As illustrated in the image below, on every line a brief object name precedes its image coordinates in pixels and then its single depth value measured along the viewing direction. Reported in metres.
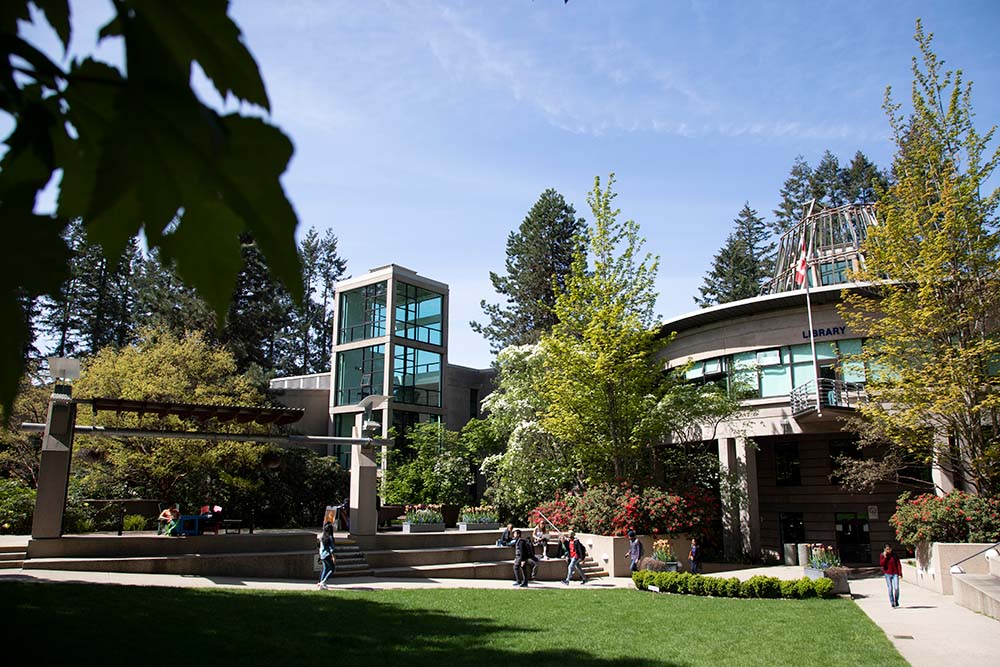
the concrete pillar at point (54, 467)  16.89
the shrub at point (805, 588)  18.70
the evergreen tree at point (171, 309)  45.53
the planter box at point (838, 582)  19.80
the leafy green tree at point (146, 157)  0.84
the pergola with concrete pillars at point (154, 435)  17.00
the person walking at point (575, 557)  22.00
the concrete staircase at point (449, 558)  21.31
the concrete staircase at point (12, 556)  16.28
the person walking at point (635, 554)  22.95
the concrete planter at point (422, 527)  27.00
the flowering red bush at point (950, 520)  21.28
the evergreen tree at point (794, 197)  70.62
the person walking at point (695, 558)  23.55
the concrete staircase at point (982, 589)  15.32
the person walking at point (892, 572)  17.22
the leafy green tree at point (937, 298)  23.02
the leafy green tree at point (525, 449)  30.88
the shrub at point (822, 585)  18.84
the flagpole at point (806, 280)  28.75
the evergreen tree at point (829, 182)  70.00
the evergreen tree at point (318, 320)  67.25
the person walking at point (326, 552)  17.45
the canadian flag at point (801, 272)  28.97
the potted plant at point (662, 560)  22.06
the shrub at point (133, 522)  23.20
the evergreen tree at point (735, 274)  62.69
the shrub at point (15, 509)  22.00
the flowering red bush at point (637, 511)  25.56
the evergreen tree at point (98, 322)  54.22
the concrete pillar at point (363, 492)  21.86
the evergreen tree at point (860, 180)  66.38
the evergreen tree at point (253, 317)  49.50
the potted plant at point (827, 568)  19.94
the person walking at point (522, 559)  20.41
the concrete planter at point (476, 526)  27.92
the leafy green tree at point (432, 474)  34.78
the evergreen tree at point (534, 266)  51.72
